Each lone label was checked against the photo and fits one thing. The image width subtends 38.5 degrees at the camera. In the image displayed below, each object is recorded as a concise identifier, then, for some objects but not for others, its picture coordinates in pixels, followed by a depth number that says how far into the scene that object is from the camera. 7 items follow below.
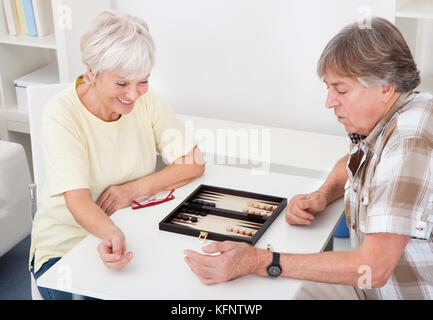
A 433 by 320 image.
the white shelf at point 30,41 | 3.35
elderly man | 1.57
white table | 1.66
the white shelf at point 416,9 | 2.56
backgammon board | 1.92
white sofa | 2.97
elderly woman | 2.01
